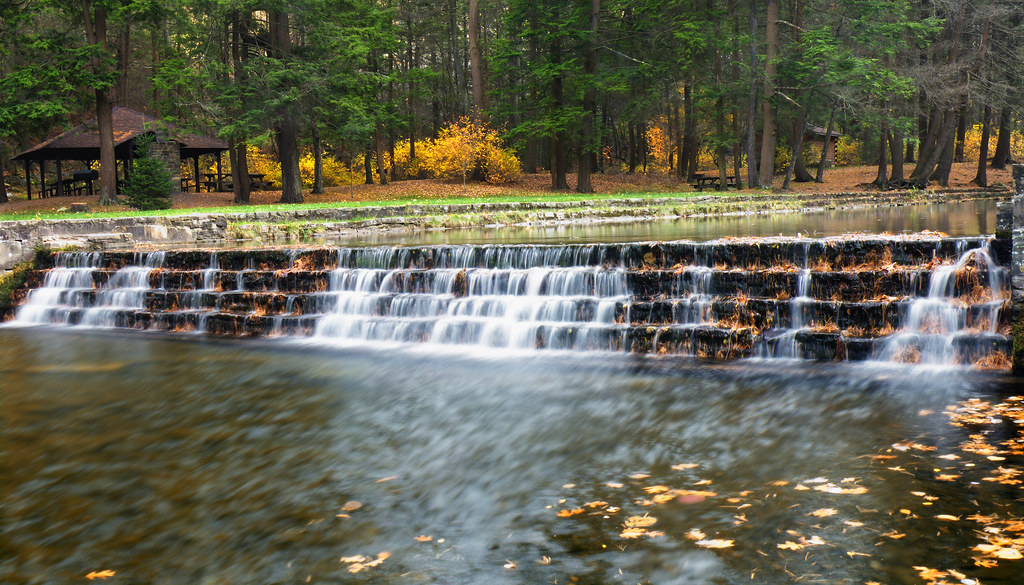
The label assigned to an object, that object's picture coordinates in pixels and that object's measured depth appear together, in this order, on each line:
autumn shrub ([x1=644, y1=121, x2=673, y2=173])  52.84
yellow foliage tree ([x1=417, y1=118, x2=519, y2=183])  33.81
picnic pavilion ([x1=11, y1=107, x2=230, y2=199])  33.78
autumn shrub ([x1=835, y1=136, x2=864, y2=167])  53.94
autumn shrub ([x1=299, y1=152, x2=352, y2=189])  41.66
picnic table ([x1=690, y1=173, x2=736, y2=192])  33.84
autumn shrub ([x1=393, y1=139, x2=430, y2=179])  41.03
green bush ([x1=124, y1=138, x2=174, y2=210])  25.69
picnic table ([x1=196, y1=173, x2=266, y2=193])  40.54
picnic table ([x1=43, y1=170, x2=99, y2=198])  34.69
